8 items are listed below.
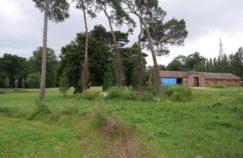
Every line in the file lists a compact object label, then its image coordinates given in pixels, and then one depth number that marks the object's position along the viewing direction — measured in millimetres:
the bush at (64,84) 16558
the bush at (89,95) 11650
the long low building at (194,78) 33796
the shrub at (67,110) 6660
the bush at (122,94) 11134
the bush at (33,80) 36791
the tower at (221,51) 50613
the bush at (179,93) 11235
